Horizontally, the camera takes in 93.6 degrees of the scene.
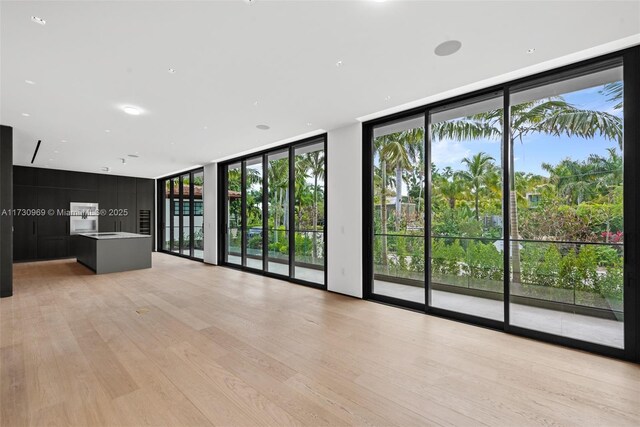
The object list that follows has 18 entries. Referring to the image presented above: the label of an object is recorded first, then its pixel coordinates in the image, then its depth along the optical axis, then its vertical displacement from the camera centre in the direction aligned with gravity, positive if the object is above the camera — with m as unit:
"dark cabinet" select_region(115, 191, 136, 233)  10.92 +0.09
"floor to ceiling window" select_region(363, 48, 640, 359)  3.05 +0.09
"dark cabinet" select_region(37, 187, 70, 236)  9.33 +0.11
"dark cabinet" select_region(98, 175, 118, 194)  10.48 +1.09
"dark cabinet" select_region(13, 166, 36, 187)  8.91 +1.17
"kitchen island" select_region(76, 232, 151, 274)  7.19 -0.95
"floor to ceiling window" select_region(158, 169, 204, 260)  10.01 -0.03
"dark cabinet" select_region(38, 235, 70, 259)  9.34 -1.02
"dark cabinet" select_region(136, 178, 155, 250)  11.37 +0.36
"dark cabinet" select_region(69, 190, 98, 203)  9.89 +0.63
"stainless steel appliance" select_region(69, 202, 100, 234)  9.88 -0.09
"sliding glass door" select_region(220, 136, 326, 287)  6.13 +0.04
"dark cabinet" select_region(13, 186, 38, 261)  8.90 -0.28
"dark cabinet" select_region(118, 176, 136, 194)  10.94 +1.10
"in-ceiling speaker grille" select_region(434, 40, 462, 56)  2.76 +1.57
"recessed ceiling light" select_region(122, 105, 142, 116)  4.34 +1.54
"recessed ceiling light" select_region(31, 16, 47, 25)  2.39 +1.57
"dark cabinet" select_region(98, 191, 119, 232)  10.49 +0.16
